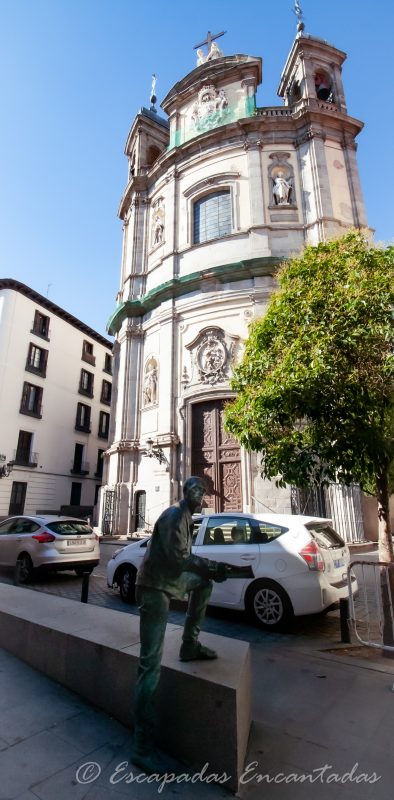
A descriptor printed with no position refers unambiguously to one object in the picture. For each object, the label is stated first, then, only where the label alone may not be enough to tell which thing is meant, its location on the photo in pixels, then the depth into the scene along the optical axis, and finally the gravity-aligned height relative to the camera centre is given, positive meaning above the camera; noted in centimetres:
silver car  843 -56
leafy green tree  553 +196
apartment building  2419 +763
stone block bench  246 -114
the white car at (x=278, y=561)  535 -60
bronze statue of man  252 -48
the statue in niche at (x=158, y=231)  2094 +1480
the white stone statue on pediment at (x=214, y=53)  2214 +2517
